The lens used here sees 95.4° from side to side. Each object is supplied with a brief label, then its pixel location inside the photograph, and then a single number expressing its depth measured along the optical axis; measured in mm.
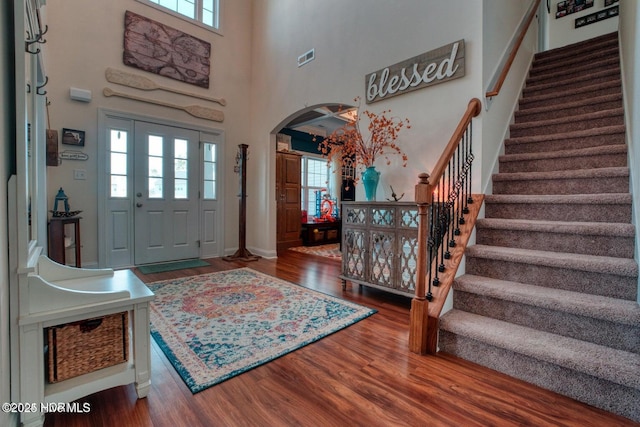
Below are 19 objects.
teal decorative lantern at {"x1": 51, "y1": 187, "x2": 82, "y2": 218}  3172
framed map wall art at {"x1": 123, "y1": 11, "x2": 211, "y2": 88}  4125
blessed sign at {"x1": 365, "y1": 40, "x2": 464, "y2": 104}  2715
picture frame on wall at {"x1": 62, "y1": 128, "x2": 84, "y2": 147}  3629
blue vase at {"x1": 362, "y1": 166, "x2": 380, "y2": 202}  3083
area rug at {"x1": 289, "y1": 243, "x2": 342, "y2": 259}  5279
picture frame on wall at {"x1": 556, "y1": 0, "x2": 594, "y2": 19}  5012
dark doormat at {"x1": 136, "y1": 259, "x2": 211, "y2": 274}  3948
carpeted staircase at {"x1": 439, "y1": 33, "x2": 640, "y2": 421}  1469
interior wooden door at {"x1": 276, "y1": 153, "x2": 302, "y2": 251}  5938
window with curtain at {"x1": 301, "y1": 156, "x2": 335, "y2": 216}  7441
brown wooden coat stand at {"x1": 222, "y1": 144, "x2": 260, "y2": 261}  4720
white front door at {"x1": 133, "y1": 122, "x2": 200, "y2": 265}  4238
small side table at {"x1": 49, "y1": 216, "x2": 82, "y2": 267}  3006
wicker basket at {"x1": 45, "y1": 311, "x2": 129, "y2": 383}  1295
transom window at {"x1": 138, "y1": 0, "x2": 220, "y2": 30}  4457
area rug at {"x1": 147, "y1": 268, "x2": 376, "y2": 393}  1751
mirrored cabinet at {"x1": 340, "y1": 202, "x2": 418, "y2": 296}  2582
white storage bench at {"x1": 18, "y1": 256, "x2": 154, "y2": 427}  1183
